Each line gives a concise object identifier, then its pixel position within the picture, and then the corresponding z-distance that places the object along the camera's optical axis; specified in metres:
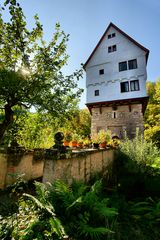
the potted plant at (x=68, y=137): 6.44
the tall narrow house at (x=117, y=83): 14.61
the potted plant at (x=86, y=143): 6.75
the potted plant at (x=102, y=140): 6.25
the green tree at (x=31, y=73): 4.61
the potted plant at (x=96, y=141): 5.77
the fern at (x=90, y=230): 2.00
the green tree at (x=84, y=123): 25.42
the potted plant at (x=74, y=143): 6.27
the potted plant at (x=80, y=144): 6.28
